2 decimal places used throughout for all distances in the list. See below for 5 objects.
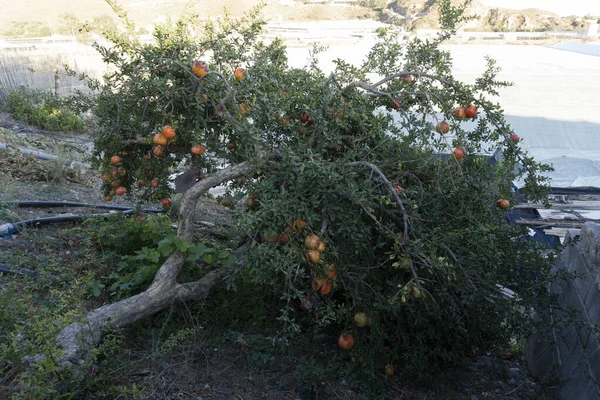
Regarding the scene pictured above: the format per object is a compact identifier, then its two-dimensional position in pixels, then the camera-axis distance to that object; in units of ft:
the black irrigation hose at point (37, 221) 12.62
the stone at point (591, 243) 9.34
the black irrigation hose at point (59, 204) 14.95
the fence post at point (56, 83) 37.72
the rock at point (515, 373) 10.85
